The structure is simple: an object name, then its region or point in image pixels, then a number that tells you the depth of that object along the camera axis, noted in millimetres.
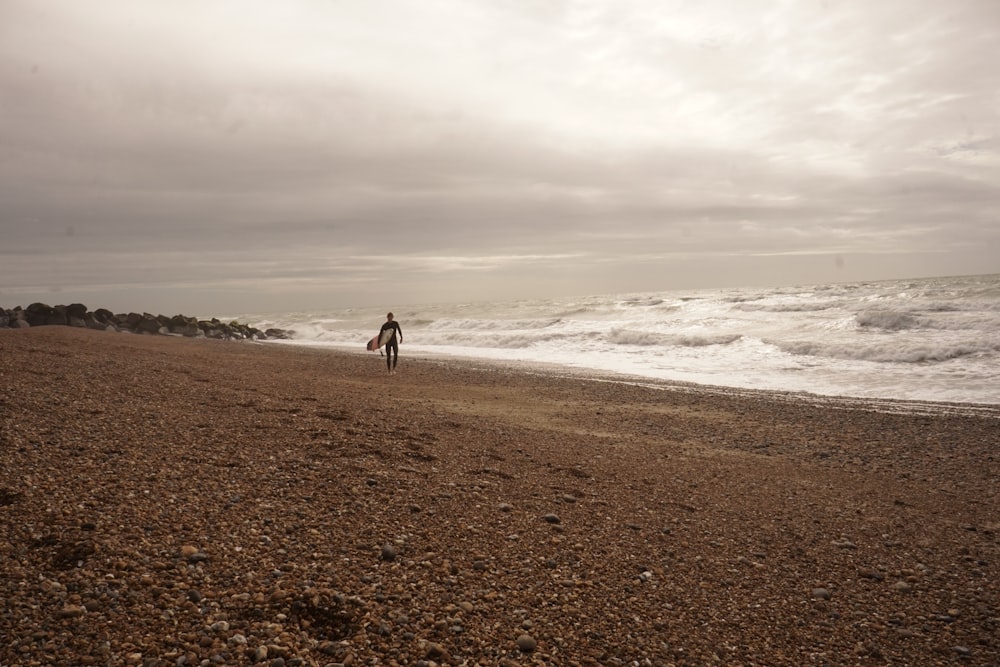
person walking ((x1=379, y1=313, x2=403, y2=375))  18031
